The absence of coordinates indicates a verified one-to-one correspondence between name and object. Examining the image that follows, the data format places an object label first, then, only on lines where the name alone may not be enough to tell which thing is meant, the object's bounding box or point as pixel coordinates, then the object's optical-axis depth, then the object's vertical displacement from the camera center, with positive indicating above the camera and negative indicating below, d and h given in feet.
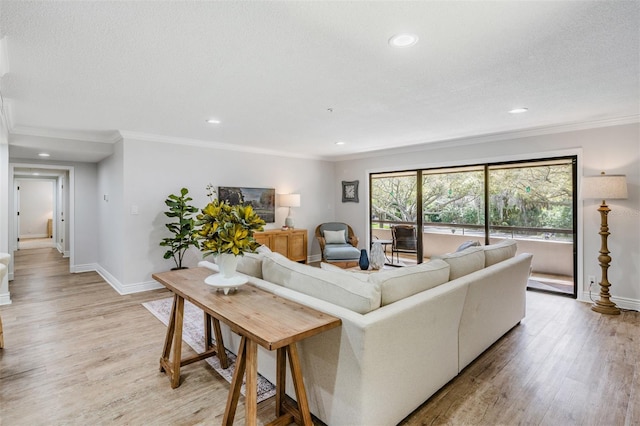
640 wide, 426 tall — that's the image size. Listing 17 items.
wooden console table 4.82 -1.75
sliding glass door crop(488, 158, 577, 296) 14.16 -0.06
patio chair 19.44 -1.67
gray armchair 18.34 -1.97
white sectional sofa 5.27 -2.24
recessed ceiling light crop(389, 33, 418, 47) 6.26 +3.45
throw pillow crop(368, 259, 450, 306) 6.06 -1.37
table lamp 20.02 +0.64
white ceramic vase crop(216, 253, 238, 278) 6.73 -1.09
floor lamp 11.75 +0.58
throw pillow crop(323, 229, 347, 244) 20.43 -1.57
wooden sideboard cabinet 18.70 -1.77
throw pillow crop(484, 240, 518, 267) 9.47 -1.23
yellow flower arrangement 6.42 -0.34
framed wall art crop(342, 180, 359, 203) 22.18 +1.49
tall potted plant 14.80 -0.61
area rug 7.21 -3.83
